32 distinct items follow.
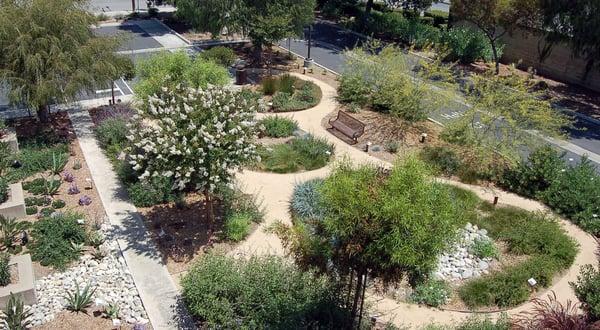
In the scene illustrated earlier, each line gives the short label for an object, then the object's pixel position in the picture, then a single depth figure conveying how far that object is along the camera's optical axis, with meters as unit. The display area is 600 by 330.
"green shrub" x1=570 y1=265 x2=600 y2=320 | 11.41
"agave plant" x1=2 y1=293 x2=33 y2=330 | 10.55
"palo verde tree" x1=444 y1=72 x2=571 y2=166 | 17.81
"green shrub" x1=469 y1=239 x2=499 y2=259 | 14.23
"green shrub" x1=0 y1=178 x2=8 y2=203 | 14.45
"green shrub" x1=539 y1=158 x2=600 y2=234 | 15.91
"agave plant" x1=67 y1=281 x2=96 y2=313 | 11.44
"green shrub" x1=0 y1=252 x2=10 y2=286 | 11.76
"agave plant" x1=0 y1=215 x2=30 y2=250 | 13.26
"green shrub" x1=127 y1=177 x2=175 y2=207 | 15.34
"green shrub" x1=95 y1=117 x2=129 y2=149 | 18.31
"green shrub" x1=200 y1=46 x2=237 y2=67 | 26.24
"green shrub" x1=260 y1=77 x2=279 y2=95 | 23.66
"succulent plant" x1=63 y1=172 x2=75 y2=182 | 16.28
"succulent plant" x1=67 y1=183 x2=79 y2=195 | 15.73
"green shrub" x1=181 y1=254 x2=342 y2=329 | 10.66
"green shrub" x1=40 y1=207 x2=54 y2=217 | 14.49
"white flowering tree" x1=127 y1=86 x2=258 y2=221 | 12.16
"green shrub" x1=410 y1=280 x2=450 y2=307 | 12.42
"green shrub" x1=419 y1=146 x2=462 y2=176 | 18.30
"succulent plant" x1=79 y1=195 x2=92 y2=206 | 15.24
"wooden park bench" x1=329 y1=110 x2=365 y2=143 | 19.88
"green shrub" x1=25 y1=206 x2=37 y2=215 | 14.63
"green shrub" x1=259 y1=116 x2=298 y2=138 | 20.05
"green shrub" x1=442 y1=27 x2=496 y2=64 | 30.73
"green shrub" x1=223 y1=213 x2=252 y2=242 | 13.99
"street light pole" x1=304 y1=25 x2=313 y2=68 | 27.75
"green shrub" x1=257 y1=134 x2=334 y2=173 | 17.86
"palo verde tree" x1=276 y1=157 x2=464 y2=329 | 8.34
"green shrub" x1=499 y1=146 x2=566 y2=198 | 17.03
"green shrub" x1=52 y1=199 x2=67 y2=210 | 14.95
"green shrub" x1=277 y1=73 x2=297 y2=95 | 23.67
